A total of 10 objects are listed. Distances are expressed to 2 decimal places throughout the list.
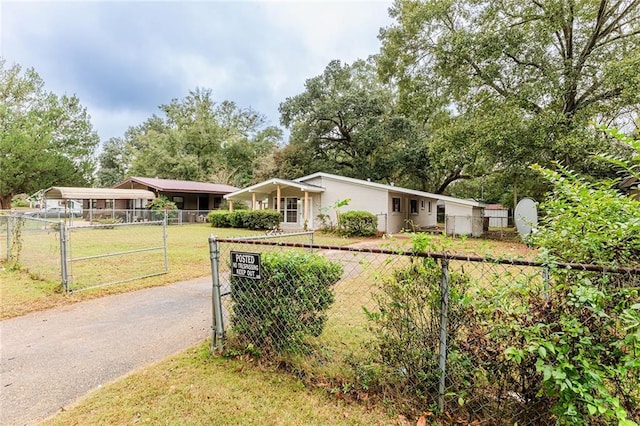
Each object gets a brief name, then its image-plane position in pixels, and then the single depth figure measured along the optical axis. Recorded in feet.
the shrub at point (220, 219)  64.69
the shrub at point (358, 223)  51.52
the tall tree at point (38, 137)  81.41
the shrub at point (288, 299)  9.86
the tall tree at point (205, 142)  109.81
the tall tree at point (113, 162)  151.12
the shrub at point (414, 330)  7.64
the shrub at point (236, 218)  61.72
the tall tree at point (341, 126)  81.00
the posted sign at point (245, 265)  10.03
